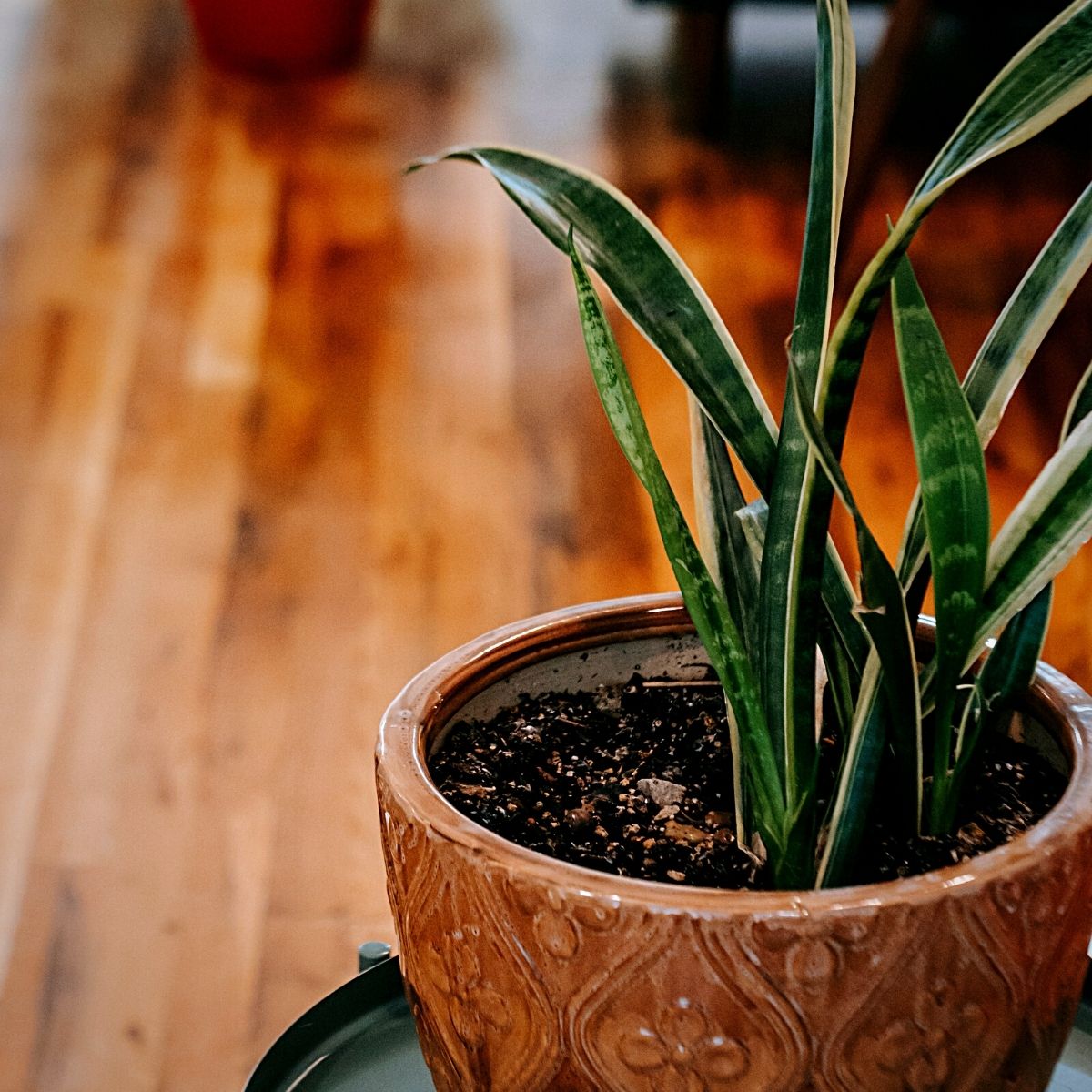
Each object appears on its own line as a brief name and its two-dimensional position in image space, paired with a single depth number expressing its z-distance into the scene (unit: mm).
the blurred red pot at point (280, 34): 5263
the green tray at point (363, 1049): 1188
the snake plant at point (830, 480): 988
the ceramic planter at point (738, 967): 972
